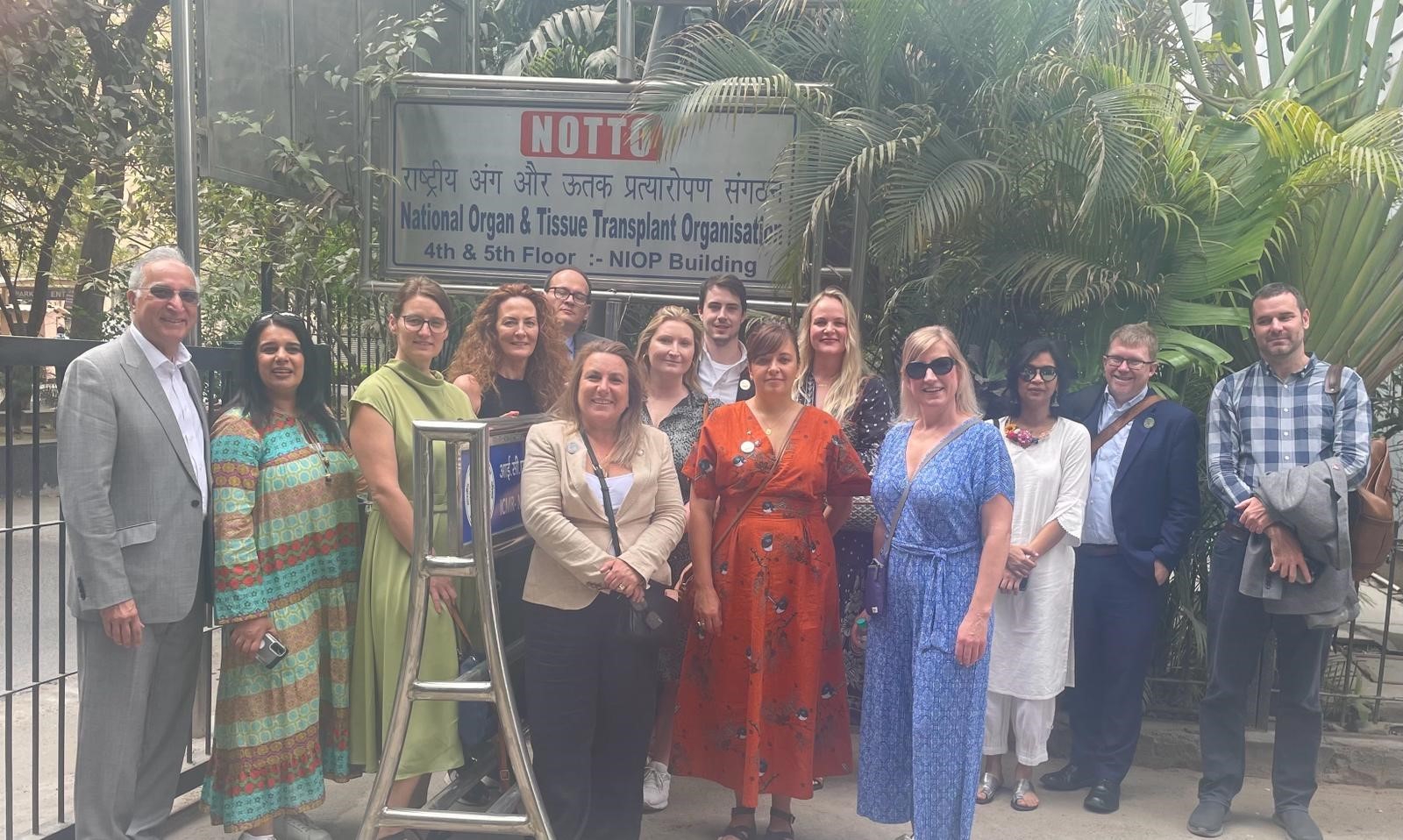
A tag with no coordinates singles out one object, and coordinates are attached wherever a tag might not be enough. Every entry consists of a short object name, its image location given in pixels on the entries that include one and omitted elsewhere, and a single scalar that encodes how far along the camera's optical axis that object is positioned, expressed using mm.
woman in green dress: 3709
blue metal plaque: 3650
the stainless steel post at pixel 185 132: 4012
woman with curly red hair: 4281
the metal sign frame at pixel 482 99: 5508
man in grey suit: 3354
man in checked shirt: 4266
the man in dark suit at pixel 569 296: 4758
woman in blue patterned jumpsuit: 3656
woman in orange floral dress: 3930
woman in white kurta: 4414
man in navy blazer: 4539
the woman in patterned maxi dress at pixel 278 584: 3604
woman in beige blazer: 3539
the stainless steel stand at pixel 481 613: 3285
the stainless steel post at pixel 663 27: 6293
